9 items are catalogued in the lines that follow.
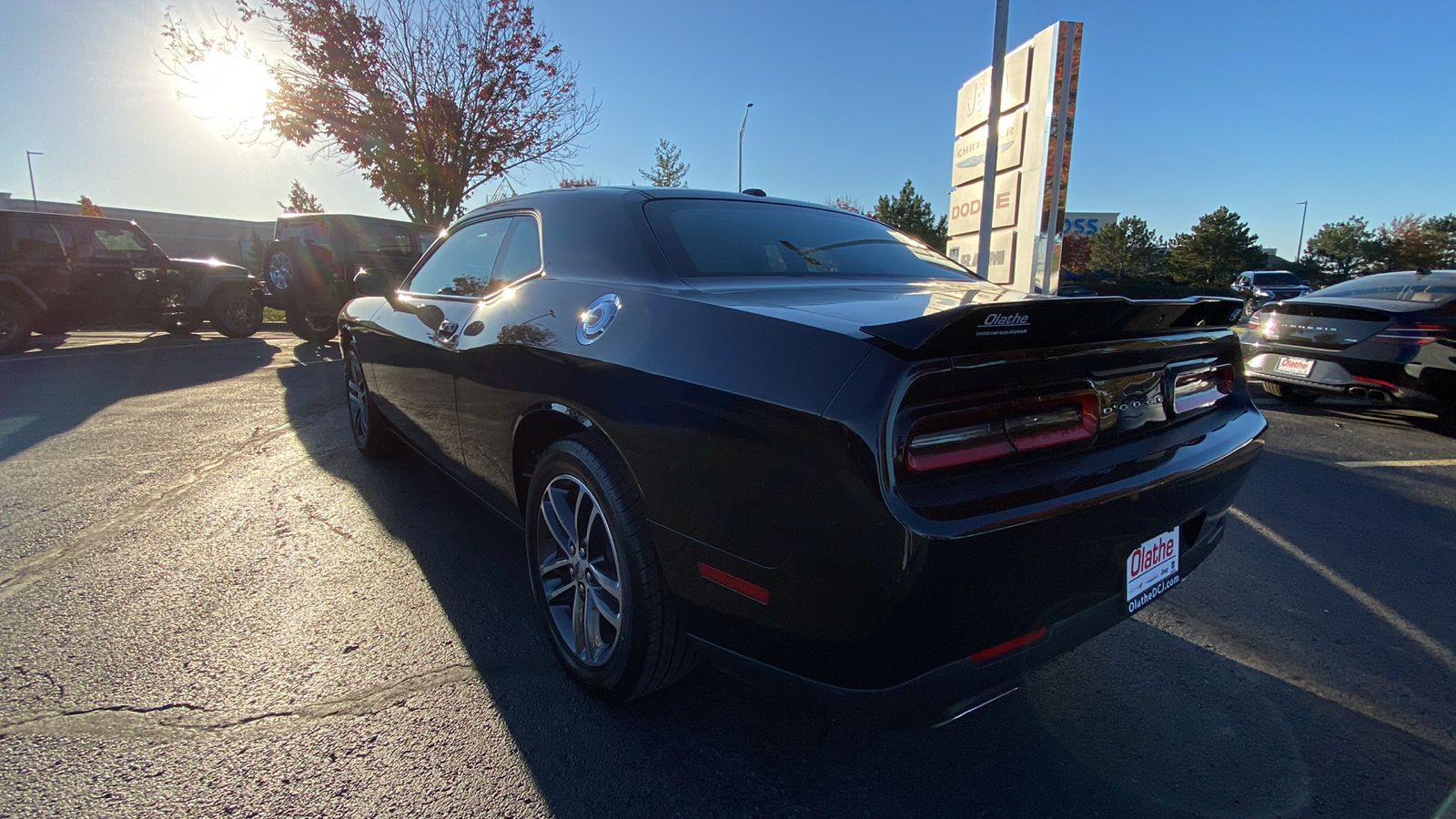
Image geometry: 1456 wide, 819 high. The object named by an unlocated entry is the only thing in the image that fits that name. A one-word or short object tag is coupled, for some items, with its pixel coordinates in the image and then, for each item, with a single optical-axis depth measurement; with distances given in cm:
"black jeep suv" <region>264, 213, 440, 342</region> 1000
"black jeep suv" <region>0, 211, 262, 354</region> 921
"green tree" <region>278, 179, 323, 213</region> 4019
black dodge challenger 135
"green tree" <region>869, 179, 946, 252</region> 4244
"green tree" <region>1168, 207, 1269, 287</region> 4669
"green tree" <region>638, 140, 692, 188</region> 2655
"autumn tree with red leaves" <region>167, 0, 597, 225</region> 1388
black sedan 525
